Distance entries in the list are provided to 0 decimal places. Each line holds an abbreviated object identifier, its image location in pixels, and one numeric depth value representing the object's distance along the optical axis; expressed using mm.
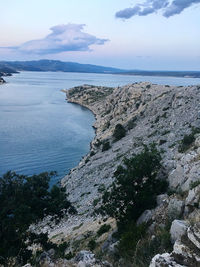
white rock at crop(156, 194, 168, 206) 13817
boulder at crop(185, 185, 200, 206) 11100
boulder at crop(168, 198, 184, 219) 11102
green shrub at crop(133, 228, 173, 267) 8133
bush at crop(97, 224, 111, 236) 16438
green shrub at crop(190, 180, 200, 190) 12260
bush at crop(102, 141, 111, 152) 43584
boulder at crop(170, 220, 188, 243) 8450
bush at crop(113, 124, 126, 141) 47319
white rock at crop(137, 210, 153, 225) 12780
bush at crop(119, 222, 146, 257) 9623
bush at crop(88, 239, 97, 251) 14402
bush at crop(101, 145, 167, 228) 14383
